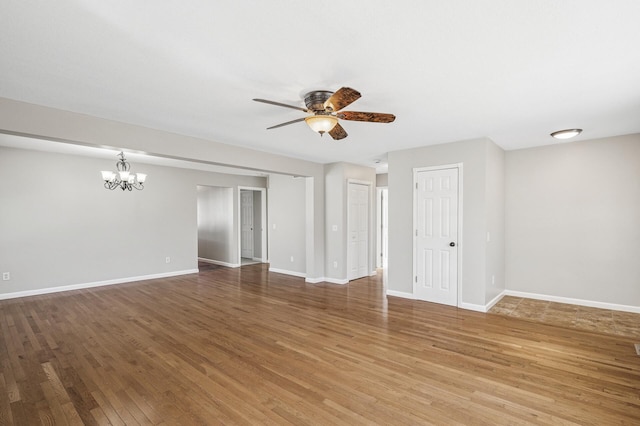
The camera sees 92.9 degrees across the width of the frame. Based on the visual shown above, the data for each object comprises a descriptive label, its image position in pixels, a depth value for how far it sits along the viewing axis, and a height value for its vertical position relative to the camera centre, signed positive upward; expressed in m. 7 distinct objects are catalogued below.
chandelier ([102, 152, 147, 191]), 5.48 +0.63
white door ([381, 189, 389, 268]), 8.38 -0.51
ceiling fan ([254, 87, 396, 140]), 2.64 +0.83
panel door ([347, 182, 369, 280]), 6.55 -0.47
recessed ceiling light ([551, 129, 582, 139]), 4.04 +1.02
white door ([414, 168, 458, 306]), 4.70 -0.42
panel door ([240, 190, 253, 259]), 9.70 -0.39
